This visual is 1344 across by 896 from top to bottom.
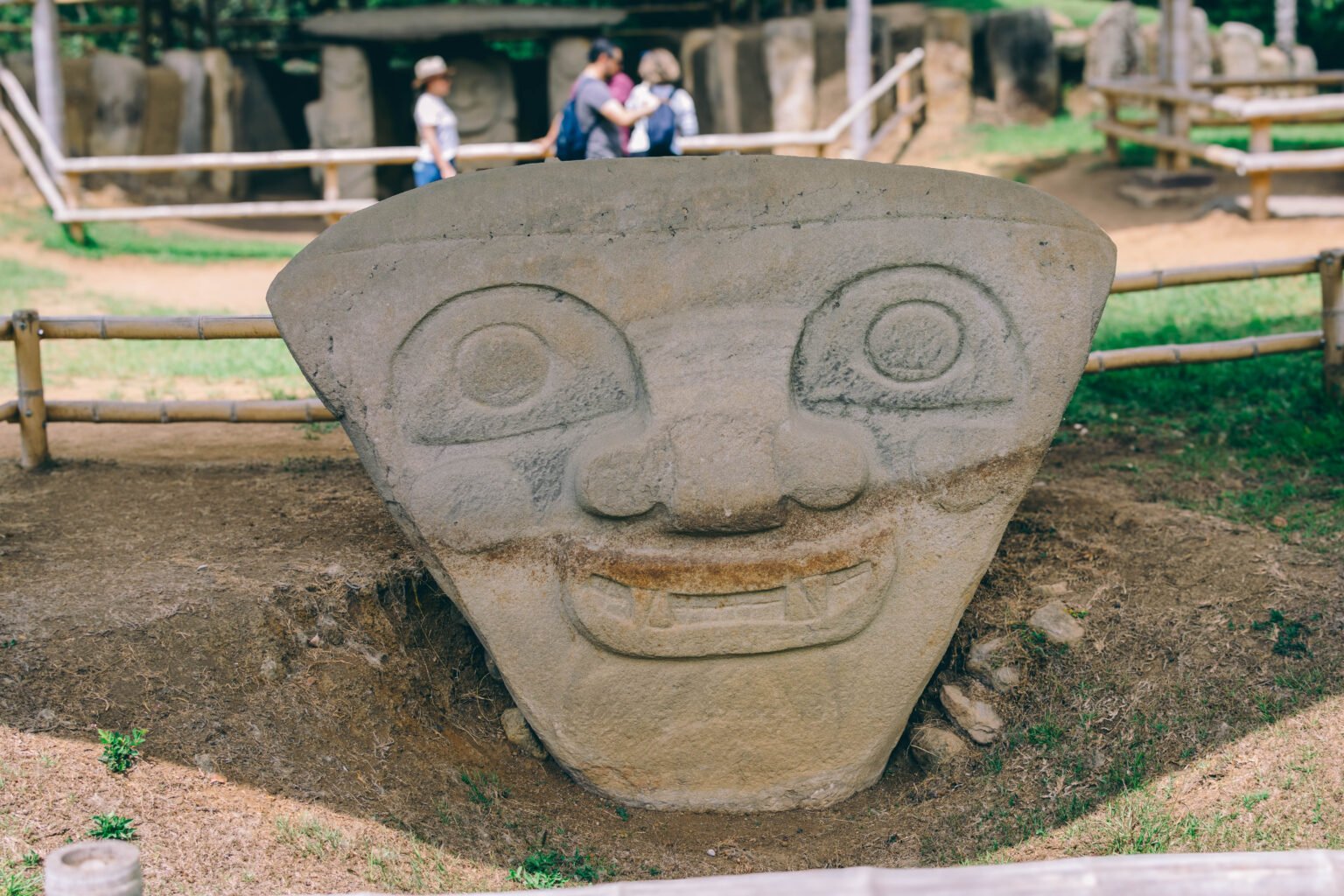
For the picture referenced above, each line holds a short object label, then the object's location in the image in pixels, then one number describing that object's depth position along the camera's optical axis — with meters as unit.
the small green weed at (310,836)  3.54
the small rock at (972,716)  4.26
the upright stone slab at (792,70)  13.18
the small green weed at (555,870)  3.67
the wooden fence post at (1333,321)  5.67
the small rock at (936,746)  4.25
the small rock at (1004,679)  4.34
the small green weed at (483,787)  3.99
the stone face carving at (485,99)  13.52
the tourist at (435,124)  7.92
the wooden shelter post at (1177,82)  11.41
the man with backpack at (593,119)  6.55
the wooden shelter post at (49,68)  10.88
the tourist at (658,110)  6.61
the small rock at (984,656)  4.39
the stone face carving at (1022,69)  13.81
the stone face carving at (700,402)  3.61
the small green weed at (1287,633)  4.19
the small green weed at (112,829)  3.40
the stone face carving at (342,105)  12.69
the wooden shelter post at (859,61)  11.80
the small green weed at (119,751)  3.63
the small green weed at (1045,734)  4.16
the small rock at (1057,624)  4.38
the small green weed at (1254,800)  3.74
